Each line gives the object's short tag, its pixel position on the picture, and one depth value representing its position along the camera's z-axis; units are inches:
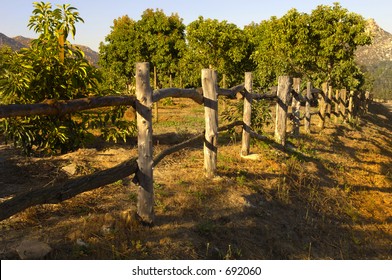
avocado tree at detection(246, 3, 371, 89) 725.9
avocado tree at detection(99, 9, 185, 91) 720.3
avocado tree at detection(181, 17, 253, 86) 713.6
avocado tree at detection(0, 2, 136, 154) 236.8
